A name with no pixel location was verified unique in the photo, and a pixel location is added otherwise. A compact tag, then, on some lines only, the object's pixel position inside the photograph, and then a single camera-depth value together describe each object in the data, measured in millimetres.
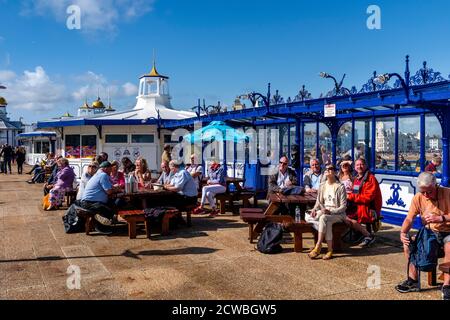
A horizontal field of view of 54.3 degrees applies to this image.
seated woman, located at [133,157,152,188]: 9296
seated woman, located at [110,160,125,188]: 9414
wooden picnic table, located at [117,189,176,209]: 8156
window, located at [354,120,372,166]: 10156
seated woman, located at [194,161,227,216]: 9992
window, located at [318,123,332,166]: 12133
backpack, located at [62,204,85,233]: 7910
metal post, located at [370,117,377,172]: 9656
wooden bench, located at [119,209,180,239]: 7401
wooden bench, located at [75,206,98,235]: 7695
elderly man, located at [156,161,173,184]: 9548
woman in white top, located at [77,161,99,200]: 8730
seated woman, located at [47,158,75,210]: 10758
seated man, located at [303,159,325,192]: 8441
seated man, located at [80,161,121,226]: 7777
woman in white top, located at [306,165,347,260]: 6238
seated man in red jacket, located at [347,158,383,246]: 6816
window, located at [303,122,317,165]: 12602
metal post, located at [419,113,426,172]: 8547
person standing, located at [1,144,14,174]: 25934
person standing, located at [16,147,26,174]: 25641
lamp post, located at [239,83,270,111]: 11304
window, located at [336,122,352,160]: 10922
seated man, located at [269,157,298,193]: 8648
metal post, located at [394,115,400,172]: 9203
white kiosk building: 18031
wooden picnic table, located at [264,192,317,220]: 7344
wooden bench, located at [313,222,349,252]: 6441
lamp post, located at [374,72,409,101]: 7367
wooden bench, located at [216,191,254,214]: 9969
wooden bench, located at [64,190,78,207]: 10898
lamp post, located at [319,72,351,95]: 9497
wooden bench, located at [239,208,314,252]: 6445
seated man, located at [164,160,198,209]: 8570
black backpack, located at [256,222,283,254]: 6422
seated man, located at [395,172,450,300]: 4716
